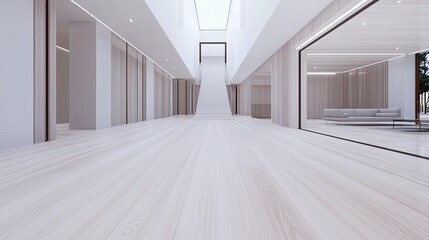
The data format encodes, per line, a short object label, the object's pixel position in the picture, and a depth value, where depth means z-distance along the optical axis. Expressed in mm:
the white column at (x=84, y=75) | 7035
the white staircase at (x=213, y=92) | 13492
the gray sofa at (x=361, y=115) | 10898
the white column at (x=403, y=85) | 11711
